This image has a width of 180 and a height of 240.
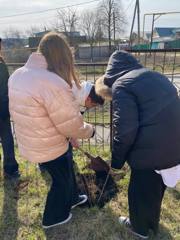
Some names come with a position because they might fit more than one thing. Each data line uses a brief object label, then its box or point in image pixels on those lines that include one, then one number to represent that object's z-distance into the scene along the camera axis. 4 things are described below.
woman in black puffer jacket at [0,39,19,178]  2.04
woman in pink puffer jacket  1.39
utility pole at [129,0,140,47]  16.57
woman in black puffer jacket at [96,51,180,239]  1.29
